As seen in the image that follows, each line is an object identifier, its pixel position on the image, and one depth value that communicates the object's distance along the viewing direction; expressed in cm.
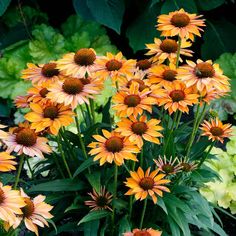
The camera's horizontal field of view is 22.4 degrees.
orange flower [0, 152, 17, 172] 183
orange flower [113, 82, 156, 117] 214
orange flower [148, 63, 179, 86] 232
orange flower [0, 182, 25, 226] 164
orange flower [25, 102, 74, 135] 208
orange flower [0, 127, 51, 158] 201
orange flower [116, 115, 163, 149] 210
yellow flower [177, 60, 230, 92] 218
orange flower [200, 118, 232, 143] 239
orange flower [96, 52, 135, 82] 227
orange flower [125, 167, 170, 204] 213
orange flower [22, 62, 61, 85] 232
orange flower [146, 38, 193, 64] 245
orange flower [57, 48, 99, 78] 221
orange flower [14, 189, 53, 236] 185
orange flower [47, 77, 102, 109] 208
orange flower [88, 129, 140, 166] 202
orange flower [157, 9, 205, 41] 232
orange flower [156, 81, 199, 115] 219
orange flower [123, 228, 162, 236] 199
